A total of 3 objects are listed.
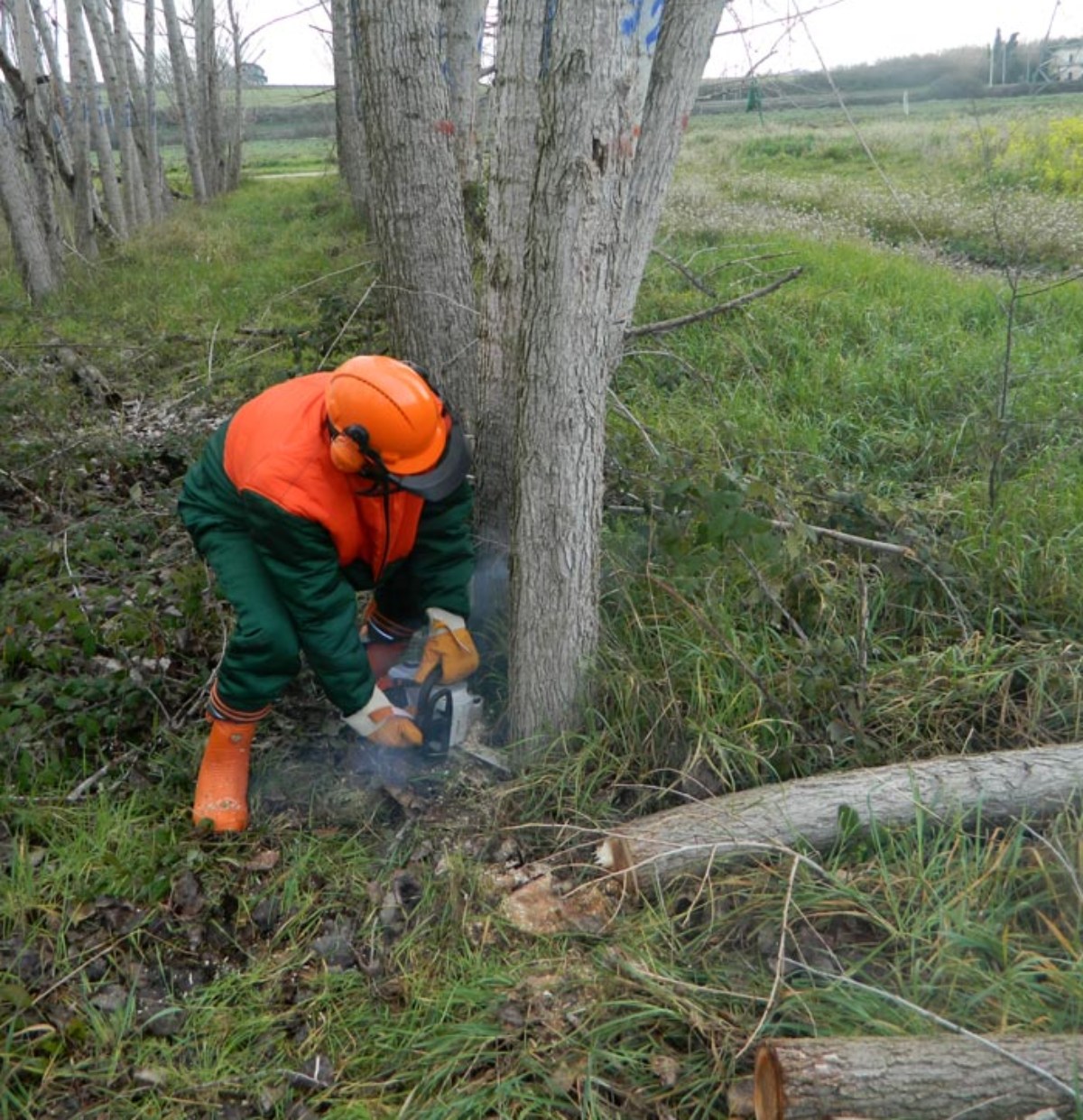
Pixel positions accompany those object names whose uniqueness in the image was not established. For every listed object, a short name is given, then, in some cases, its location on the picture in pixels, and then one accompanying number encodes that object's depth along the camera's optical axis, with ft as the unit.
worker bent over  8.57
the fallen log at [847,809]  8.16
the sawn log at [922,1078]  5.87
